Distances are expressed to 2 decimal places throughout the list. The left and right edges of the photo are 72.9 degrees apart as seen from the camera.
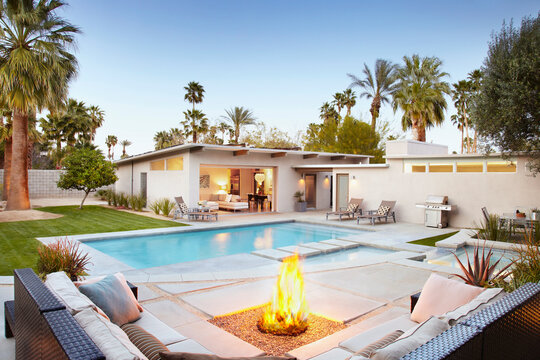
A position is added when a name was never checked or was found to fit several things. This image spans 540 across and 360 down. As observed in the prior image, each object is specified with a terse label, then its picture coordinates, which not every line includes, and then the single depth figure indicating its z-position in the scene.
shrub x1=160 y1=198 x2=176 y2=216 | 16.75
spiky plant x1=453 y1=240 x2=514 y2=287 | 4.62
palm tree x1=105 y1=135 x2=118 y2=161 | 59.12
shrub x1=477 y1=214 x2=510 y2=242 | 10.12
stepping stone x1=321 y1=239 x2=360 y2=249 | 10.27
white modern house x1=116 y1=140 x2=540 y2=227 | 13.22
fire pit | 4.18
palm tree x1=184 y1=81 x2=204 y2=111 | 36.29
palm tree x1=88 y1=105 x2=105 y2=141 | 38.55
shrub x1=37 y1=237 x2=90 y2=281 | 5.04
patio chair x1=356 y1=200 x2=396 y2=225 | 14.70
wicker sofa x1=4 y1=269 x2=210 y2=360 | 1.87
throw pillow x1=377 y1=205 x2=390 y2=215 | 15.07
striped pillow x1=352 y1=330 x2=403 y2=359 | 2.76
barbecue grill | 13.67
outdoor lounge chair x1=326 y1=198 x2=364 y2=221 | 15.84
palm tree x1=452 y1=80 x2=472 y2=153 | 33.70
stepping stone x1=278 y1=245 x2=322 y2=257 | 9.20
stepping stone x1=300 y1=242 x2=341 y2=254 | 9.75
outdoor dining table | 10.69
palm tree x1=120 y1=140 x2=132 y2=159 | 63.31
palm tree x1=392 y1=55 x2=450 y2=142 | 23.34
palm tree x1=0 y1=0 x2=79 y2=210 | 13.59
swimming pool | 9.84
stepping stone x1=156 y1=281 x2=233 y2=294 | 6.05
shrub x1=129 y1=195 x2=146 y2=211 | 19.23
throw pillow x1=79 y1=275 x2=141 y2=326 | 3.32
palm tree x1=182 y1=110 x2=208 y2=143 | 38.27
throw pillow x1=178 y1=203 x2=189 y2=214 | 15.59
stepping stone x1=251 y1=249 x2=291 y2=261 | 8.77
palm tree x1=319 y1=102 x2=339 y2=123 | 41.03
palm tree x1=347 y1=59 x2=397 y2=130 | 30.38
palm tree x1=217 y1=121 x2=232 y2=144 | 42.85
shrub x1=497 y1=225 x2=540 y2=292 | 4.15
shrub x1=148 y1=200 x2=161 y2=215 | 17.53
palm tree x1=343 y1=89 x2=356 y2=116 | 39.88
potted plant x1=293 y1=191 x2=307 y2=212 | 20.02
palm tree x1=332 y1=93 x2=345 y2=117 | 40.31
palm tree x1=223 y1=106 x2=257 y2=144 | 39.19
